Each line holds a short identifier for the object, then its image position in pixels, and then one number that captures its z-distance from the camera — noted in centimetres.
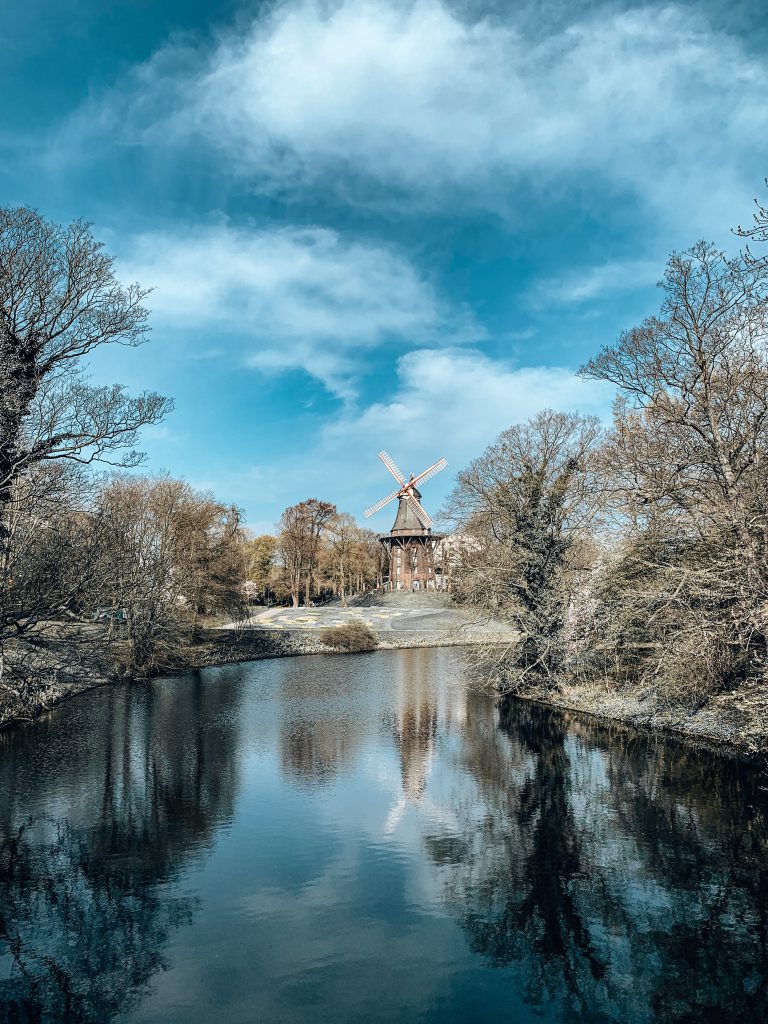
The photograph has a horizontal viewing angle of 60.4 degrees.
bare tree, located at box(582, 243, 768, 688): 1405
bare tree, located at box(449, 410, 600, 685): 2403
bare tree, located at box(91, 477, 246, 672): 3122
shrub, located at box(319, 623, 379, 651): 4444
